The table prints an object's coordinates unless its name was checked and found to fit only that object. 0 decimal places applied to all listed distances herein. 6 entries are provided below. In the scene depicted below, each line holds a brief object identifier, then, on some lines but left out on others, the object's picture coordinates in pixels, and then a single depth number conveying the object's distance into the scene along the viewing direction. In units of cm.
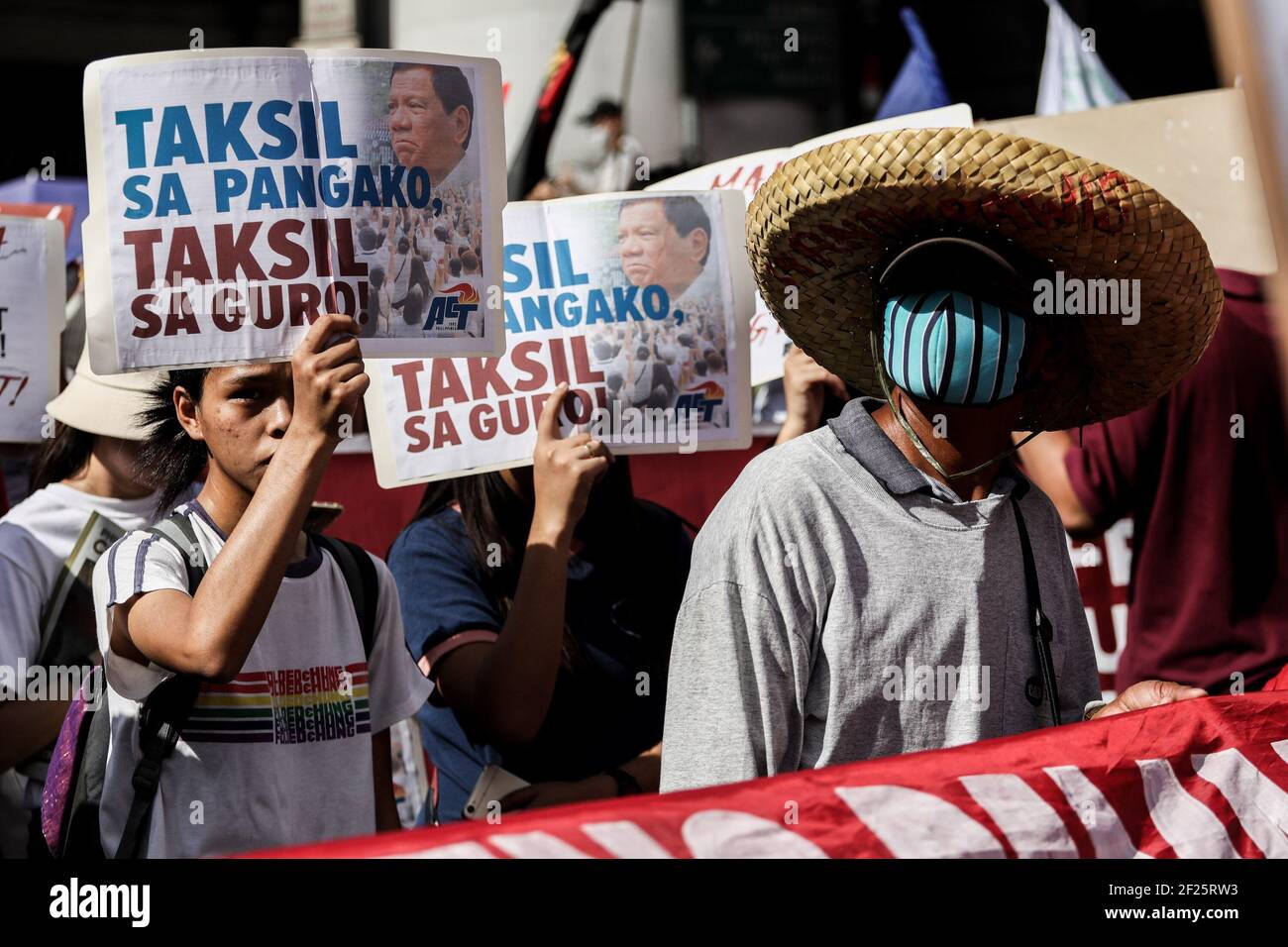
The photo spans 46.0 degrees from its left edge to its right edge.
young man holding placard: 236
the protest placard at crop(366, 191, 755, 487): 327
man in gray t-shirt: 236
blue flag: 613
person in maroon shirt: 386
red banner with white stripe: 200
